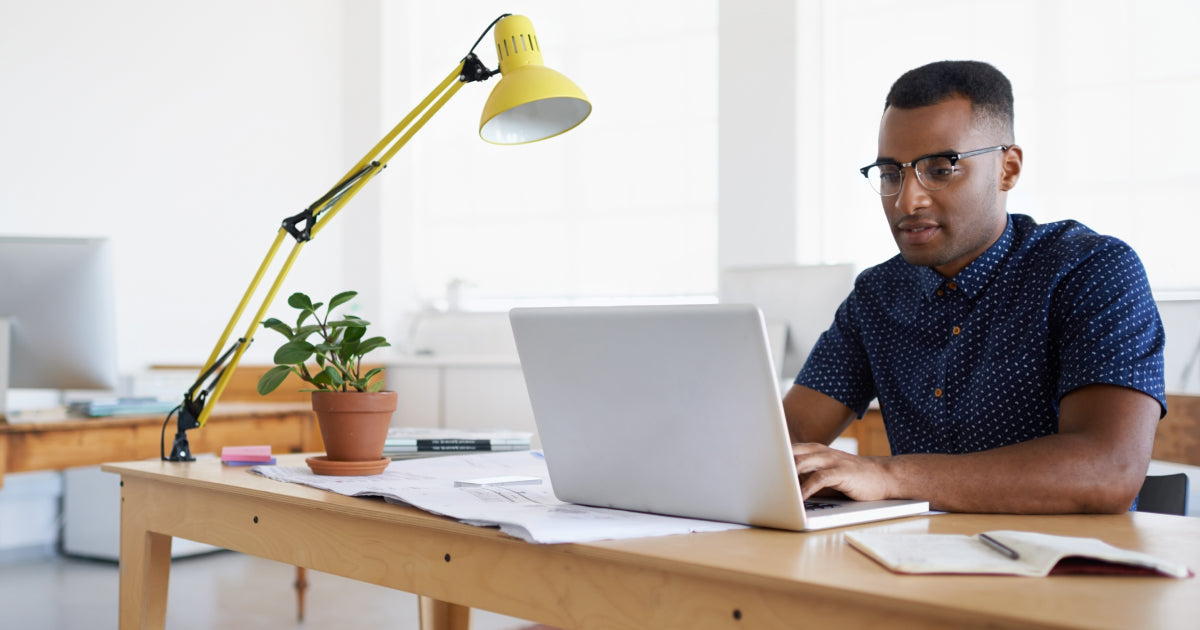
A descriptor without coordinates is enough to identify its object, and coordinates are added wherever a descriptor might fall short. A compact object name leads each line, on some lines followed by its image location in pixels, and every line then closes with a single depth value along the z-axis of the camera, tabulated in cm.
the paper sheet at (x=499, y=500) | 92
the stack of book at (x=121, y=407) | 250
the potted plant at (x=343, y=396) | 135
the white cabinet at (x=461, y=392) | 455
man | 108
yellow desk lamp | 135
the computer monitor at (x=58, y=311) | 230
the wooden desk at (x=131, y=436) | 222
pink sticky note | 156
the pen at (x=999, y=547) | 80
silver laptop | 88
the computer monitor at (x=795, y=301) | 294
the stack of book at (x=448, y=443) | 164
